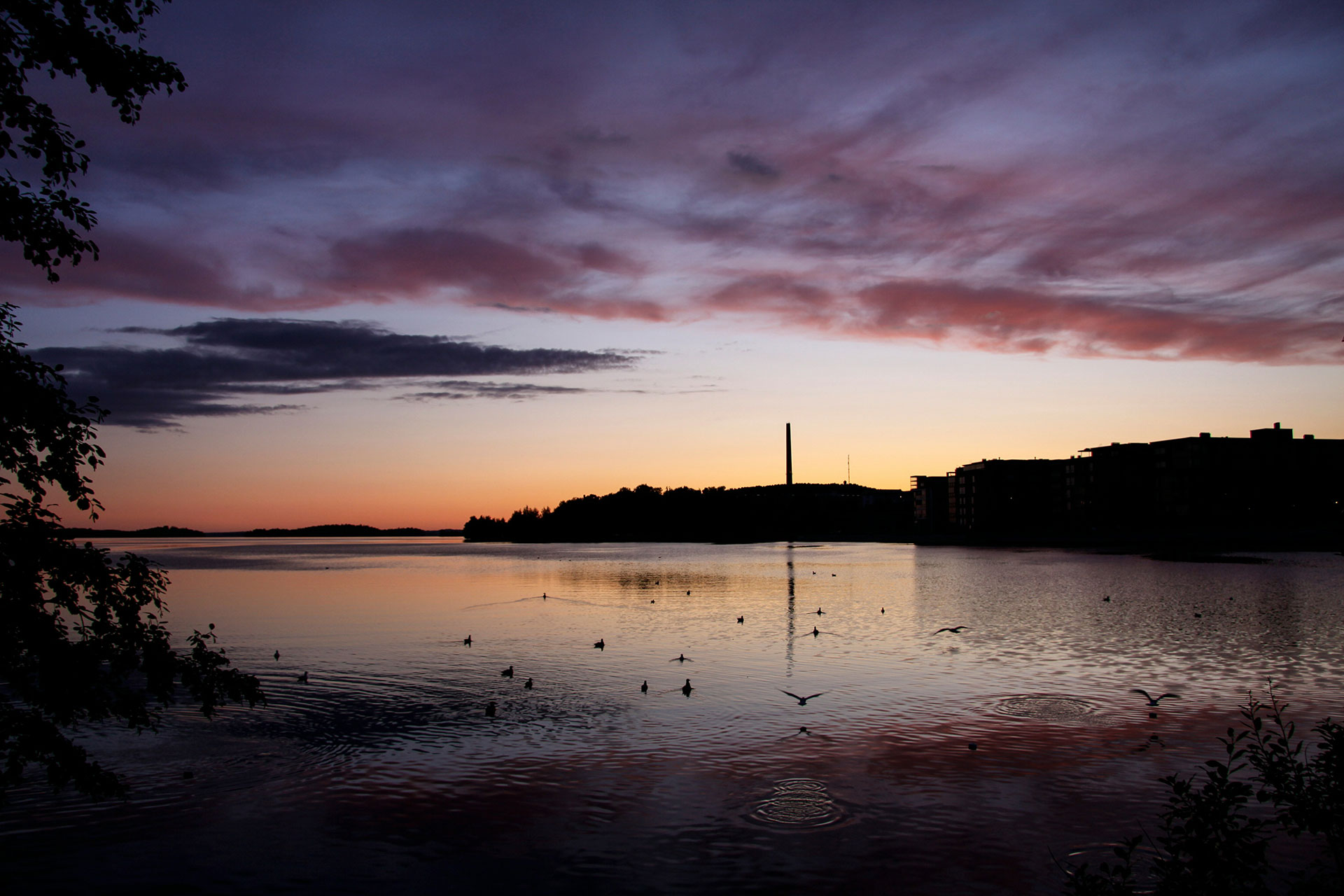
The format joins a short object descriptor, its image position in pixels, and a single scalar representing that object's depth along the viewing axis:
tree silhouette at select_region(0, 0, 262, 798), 10.94
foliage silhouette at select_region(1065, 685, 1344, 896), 9.96
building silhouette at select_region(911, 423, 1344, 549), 178.38
